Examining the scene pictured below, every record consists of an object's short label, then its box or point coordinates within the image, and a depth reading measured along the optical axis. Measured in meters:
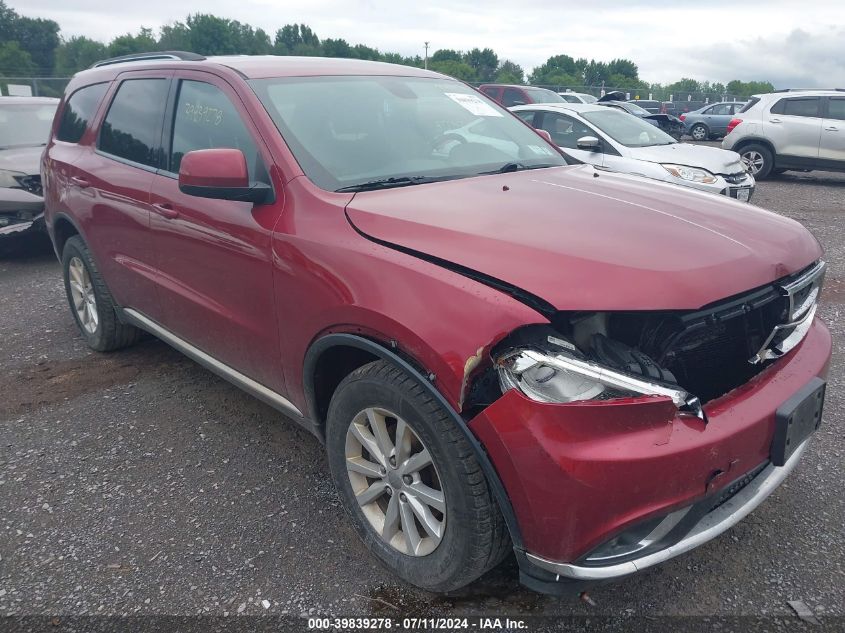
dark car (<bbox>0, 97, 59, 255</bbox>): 6.63
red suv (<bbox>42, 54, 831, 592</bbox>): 1.84
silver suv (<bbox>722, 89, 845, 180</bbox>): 11.77
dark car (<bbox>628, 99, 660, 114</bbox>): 30.62
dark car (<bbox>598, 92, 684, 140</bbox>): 15.16
